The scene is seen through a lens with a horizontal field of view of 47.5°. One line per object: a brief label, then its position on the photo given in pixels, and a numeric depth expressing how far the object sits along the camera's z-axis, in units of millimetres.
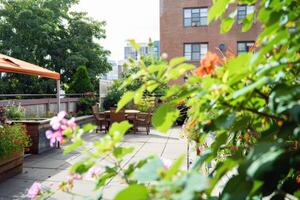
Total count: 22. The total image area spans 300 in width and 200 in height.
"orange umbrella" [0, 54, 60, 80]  6773
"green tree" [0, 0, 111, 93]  26125
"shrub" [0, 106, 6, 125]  7022
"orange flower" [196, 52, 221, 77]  966
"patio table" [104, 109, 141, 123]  12656
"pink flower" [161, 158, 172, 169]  950
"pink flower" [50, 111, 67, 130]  1023
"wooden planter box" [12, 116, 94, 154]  8180
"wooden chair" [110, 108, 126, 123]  12167
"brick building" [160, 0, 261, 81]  26578
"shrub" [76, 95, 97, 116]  16083
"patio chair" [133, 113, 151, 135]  12541
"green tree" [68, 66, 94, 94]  18172
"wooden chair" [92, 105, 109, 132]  12533
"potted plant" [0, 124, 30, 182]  5762
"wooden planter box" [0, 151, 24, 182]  5730
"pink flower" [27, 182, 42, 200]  1308
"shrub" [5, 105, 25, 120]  9906
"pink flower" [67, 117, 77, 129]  985
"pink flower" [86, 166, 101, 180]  1255
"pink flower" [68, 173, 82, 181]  1130
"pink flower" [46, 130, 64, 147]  1042
